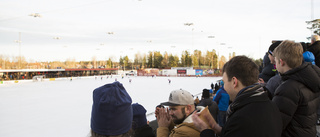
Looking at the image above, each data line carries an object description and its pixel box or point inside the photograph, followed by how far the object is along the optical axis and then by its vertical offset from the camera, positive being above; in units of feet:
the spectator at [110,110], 4.89 -0.97
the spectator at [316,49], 11.94 +0.89
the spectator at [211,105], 13.52 -2.46
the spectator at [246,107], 4.38 -0.86
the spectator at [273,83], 8.05 -0.66
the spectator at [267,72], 12.22 -0.36
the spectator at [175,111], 6.68 -1.43
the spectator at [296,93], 6.16 -0.81
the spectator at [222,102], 16.03 -2.73
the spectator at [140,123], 6.99 -1.91
